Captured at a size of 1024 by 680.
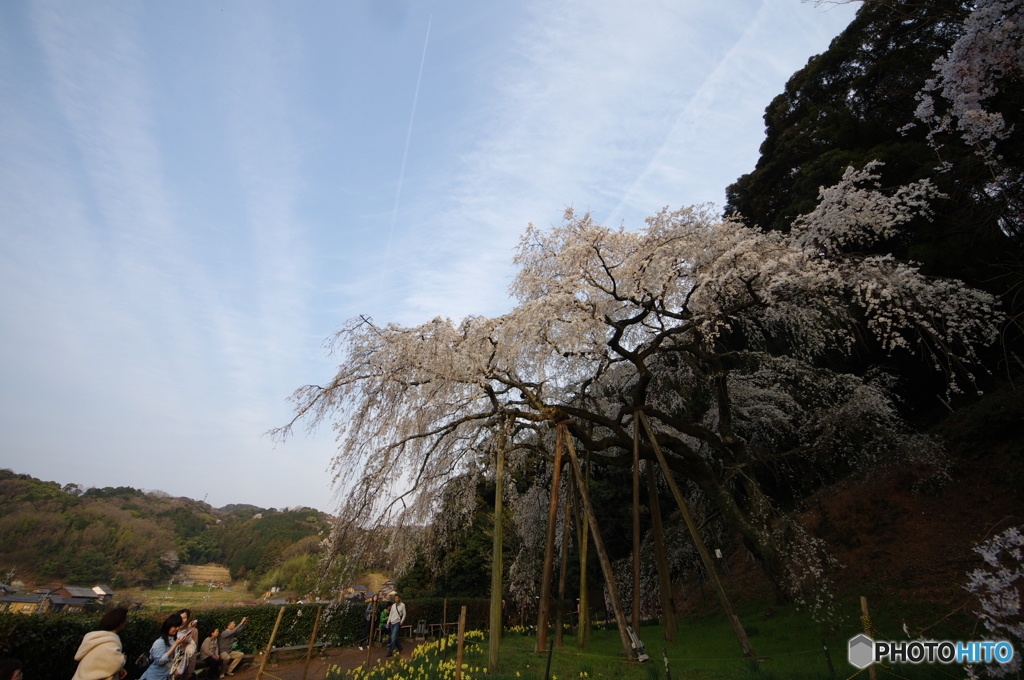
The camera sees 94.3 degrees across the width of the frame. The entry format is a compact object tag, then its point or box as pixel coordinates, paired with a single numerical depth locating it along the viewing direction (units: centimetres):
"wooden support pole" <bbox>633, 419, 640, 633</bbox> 773
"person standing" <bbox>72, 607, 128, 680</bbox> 370
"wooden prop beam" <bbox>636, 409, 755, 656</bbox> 617
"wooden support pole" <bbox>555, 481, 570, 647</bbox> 802
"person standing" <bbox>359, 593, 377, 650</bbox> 1036
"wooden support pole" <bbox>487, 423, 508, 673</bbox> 627
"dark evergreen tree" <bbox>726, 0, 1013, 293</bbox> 824
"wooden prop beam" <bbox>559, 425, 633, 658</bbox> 617
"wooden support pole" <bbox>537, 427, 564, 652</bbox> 665
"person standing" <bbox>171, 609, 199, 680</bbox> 547
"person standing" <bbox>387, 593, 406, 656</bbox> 909
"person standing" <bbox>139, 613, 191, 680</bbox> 496
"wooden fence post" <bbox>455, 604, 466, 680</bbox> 488
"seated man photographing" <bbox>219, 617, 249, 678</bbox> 828
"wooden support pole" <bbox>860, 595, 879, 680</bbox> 440
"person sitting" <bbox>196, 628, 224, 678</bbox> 786
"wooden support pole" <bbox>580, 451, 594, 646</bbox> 786
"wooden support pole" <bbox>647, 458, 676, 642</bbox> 784
